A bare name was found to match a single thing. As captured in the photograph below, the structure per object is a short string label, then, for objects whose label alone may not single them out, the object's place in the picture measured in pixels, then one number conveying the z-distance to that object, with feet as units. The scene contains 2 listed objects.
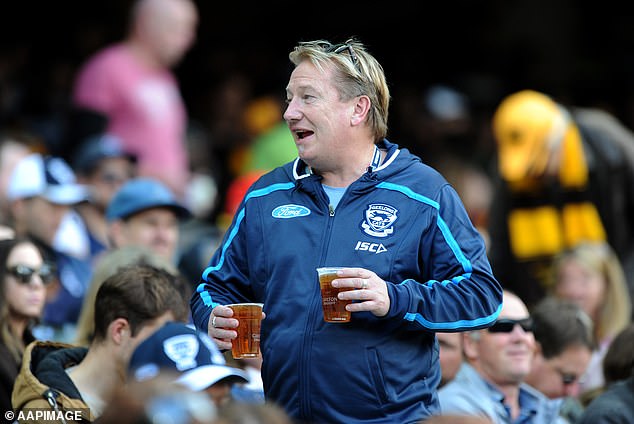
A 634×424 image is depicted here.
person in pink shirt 61.41
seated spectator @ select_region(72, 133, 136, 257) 53.98
